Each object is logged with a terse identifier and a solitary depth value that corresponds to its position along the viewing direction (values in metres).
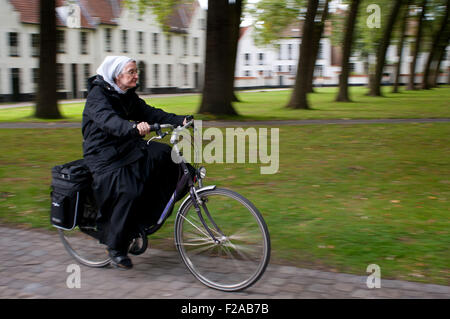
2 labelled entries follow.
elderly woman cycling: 4.41
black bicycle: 4.15
